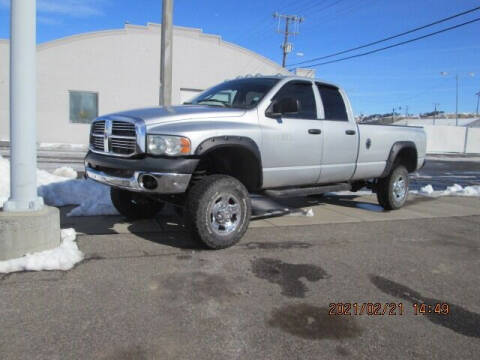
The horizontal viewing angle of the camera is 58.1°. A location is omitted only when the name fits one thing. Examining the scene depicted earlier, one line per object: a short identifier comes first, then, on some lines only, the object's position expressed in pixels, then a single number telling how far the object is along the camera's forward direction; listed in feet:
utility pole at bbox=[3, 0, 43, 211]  13.16
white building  72.49
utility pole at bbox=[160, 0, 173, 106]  33.83
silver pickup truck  14.32
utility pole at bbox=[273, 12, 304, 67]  135.03
